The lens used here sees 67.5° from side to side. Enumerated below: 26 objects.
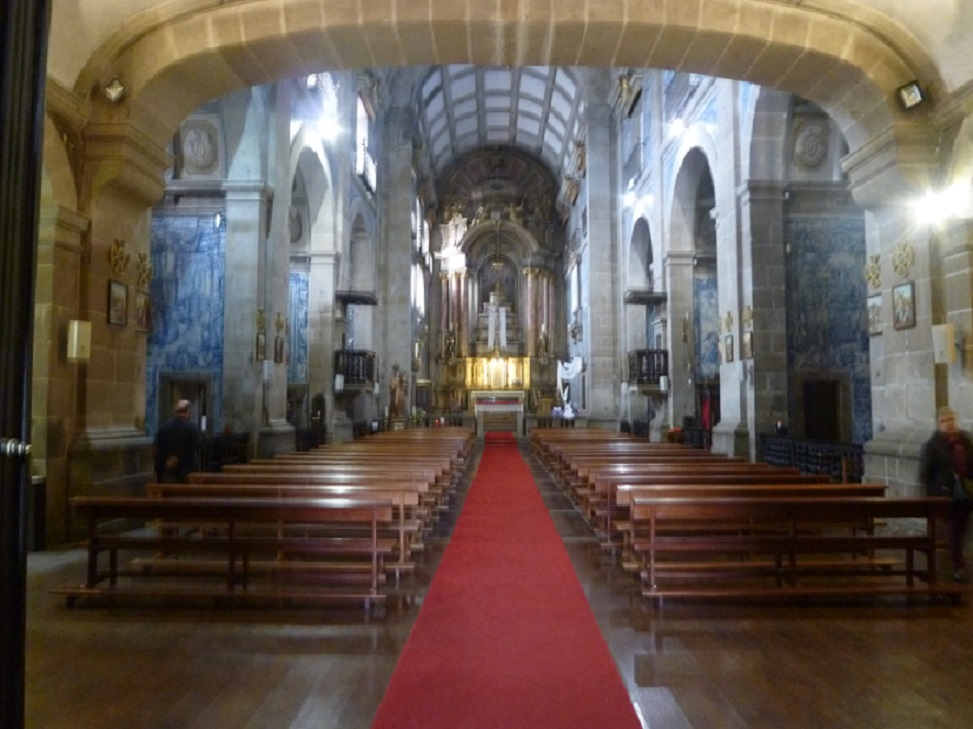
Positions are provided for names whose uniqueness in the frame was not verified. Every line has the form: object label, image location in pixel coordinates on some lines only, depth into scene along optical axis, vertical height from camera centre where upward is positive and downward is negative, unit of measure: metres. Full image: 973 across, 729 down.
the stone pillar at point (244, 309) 11.05 +1.47
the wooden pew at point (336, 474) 6.33 -0.65
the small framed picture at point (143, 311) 7.57 +0.99
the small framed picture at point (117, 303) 7.07 +1.01
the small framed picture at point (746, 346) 11.23 +0.88
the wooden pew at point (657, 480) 6.35 -0.70
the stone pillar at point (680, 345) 16.33 +1.30
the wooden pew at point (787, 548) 4.68 -0.96
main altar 33.47 +5.45
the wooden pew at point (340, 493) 5.21 -0.67
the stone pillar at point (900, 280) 7.00 +1.17
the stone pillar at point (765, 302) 11.02 +1.54
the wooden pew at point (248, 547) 4.60 -0.93
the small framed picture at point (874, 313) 7.87 +0.97
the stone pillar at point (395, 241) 22.09 +5.05
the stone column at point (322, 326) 15.50 +1.69
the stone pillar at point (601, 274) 22.19 +4.01
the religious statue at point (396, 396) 21.28 +0.25
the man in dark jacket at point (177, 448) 7.07 -0.41
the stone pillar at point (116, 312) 6.76 +0.88
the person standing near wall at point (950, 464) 5.37 -0.47
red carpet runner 2.94 -1.26
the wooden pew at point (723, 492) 5.24 -0.69
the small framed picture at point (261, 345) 11.25 +0.93
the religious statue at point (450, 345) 33.69 +2.74
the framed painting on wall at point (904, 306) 7.18 +0.96
